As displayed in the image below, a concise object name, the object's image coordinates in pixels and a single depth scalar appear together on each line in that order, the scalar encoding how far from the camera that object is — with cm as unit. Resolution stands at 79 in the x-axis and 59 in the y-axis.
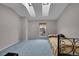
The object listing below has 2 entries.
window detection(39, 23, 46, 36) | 369
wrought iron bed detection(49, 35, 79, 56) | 130
